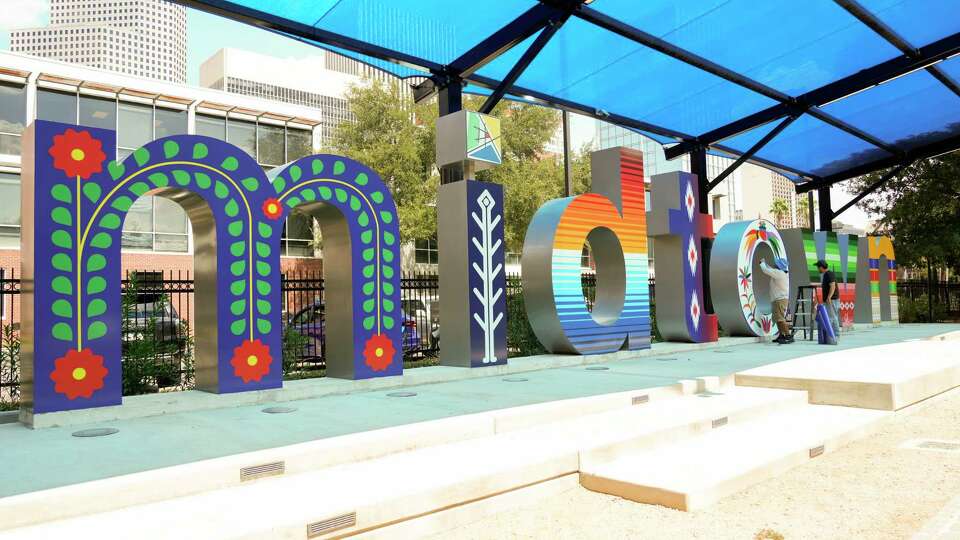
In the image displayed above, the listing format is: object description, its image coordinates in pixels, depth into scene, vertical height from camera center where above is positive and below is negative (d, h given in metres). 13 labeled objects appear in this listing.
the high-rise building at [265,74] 68.69 +23.52
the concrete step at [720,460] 4.85 -1.32
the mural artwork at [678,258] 14.10 +0.71
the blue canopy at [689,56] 9.52 +3.91
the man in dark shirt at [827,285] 14.71 +0.09
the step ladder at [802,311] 16.25 -0.50
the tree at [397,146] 28.38 +6.43
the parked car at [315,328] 12.35 -0.46
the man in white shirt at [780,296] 15.04 -0.12
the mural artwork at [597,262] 11.55 +0.56
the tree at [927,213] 23.94 +2.56
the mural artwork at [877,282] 20.58 +0.17
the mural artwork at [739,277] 15.43 +0.33
